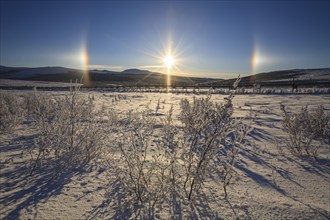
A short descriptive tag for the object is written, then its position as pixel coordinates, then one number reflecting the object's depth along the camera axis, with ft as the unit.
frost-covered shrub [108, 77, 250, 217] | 8.36
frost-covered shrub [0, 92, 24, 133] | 19.93
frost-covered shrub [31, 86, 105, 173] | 12.27
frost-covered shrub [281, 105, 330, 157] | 14.96
